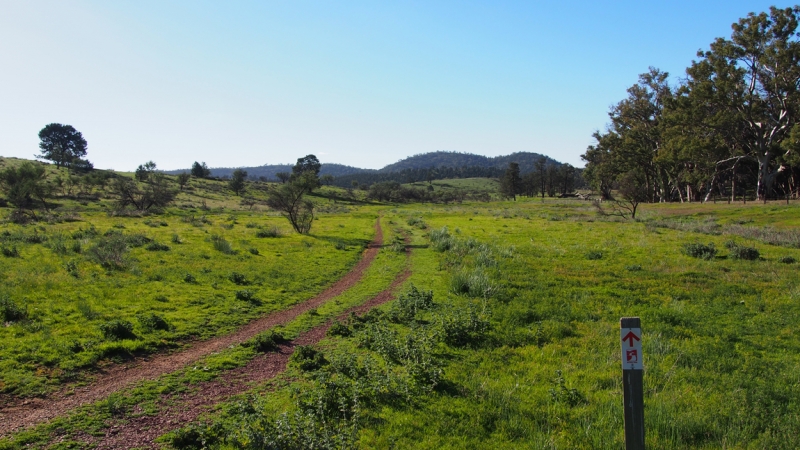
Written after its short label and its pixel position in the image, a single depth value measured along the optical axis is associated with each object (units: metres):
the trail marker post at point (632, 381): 4.64
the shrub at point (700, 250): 21.47
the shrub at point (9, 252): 21.42
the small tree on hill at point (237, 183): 121.51
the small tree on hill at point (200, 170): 149.82
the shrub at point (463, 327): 11.08
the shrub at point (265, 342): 11.50
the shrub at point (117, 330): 11.47
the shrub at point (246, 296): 16.43
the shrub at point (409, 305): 13.62
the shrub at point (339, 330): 12.48
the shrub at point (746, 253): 21.12
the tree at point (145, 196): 66.50
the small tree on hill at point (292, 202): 42.34
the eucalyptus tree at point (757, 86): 51.72
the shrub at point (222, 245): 26.83
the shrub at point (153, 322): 12.46
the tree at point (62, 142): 128.10
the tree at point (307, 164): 172.64
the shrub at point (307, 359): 9.97
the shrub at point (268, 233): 37.06
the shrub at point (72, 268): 17.72
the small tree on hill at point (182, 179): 112.56
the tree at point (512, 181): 138.75
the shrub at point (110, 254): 20.03
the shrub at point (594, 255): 22.93
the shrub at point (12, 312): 12.12
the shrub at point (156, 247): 25.57
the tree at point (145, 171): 106.38
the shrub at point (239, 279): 19.09
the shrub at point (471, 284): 15.85
